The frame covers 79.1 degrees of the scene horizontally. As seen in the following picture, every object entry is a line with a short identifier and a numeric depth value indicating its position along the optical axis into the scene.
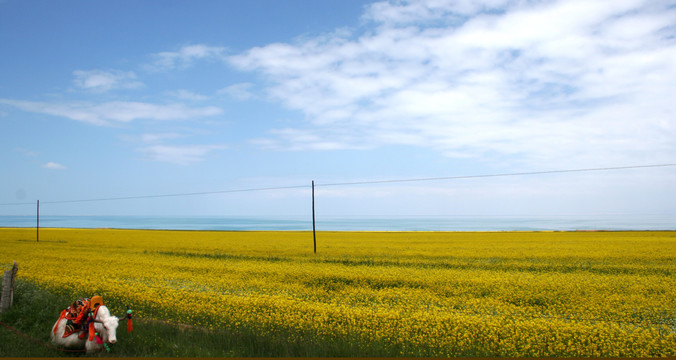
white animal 7.53
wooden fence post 10.91
